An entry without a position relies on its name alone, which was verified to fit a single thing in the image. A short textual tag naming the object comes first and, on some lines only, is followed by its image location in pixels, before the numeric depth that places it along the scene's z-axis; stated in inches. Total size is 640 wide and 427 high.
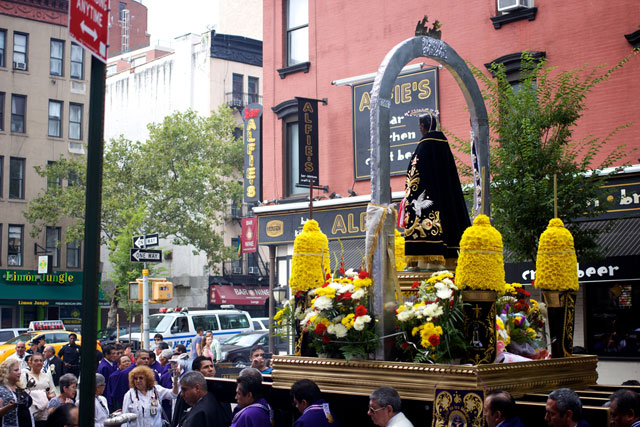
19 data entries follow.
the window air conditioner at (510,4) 768.3
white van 1102.4
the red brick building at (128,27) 2359.7
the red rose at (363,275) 277.3
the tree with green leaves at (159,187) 1668.3
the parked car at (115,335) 1183.1
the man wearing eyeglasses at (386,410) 230.8
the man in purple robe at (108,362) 568.4
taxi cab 1040.2
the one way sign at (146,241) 764.6
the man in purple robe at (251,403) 279.7
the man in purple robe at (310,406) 255.4
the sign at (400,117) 839.7
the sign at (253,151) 1043.3
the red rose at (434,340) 251.4
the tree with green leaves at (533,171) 541.6
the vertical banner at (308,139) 922.1
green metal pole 169.2
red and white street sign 173.2
